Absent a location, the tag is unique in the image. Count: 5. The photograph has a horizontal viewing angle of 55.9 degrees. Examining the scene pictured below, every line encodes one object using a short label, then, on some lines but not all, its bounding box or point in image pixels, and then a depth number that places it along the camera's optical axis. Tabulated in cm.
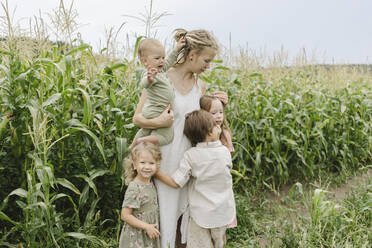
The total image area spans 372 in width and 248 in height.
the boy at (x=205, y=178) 240
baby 230
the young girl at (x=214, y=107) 253
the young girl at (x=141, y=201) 234
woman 237
